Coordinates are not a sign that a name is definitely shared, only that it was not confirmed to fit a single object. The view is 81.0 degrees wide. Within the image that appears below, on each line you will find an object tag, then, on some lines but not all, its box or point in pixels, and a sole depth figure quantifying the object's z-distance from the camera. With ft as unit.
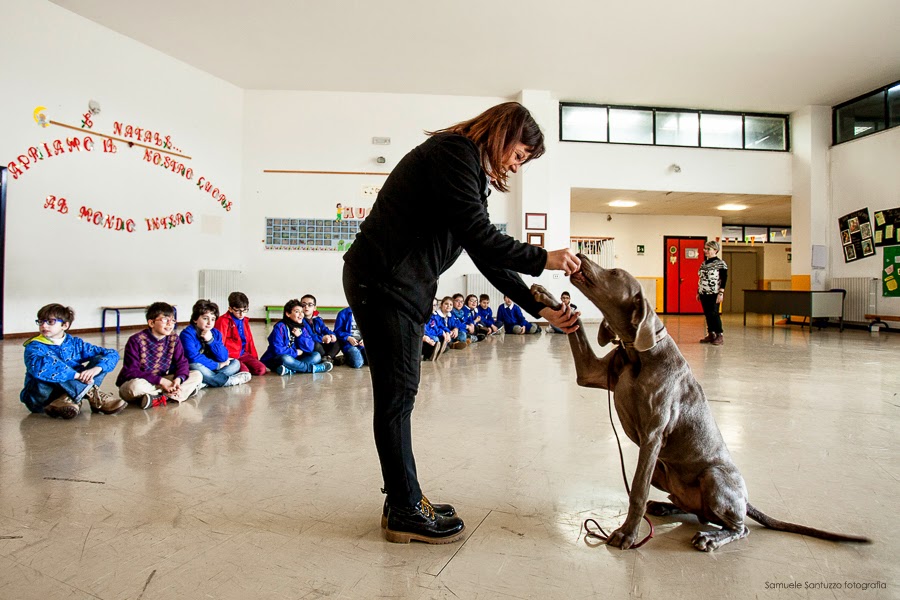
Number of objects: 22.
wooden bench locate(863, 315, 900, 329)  31.37
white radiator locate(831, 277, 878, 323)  33.30
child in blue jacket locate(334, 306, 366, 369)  17.51
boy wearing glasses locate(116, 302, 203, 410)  11.38
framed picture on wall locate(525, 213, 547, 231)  34.42
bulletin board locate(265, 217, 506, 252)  34.24
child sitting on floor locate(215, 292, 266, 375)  15.31
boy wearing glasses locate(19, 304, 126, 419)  10.34
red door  49.39
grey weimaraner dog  5.22
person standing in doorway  24.73
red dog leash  5.36
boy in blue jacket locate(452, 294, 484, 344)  25.12
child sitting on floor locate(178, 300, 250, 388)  13.65
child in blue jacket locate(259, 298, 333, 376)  16.10
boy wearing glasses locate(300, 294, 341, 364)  17.40
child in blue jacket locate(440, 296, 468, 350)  22.89
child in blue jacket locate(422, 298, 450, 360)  19.03
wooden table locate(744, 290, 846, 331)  33.04
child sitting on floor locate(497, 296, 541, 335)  30.22
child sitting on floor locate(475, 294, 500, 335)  28.43
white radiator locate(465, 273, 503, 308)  35.09
